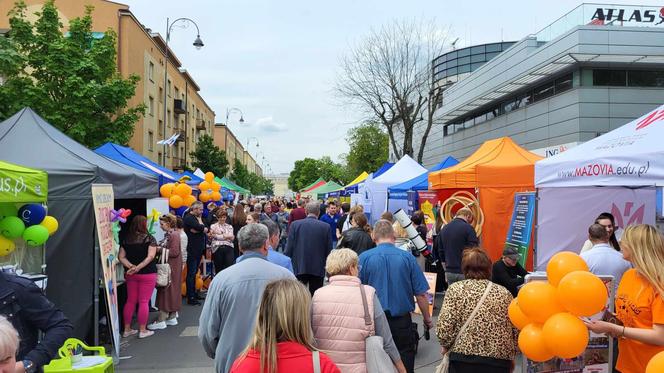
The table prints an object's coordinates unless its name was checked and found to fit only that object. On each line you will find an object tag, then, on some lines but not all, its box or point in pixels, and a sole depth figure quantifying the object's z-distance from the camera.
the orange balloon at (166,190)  10.59
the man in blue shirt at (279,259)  4.72
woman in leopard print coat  3.38
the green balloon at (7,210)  5.18
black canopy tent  5.77
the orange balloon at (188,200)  10.72
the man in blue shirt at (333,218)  12.88
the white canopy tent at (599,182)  4.03
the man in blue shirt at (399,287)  4.25
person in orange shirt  2.92
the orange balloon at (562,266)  3.09
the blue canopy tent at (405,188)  14.00
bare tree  28.19
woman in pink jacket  2.98
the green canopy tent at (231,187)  26.78
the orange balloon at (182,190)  10.62
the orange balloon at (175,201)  10.40
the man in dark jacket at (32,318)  2.72
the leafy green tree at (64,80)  13.17
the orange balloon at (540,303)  3.05
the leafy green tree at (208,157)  38.81
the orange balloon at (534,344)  3.06
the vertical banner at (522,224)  7.71
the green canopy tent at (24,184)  4.33
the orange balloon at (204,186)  14.21
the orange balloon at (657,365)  1.99
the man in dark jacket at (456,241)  7.14
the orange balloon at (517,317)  3.18
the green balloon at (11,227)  4.93
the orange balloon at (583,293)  2.81
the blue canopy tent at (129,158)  10.03
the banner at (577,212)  6.98
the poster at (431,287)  7.93
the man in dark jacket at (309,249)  7.29
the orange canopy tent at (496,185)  9.16
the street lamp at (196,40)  21.52
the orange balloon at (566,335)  2.87
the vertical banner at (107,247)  5.50
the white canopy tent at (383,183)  16.05
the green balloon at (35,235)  5.02
